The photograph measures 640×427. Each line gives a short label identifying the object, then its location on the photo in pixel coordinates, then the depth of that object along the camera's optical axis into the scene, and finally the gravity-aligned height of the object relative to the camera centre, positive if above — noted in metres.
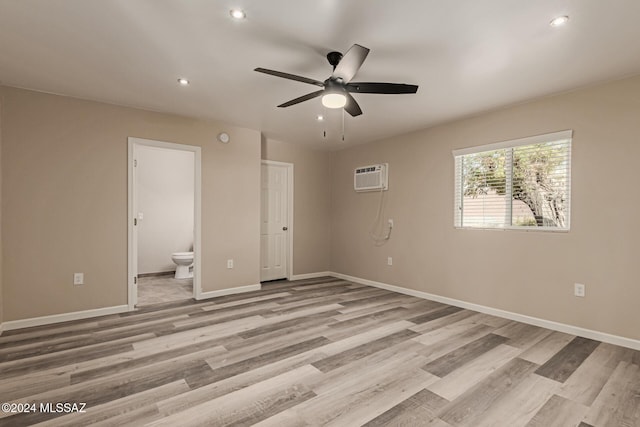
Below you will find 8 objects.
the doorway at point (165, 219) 5.77 -0.18
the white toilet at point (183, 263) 5.70 -0.98
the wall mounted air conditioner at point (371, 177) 5.10 +0.59
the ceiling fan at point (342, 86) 2.25 +0.99
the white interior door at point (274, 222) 5.52 -0.20
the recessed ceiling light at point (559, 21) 2.01 +1.28
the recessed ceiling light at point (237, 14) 1.99 +1.29
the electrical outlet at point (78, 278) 3.47 -0.78
